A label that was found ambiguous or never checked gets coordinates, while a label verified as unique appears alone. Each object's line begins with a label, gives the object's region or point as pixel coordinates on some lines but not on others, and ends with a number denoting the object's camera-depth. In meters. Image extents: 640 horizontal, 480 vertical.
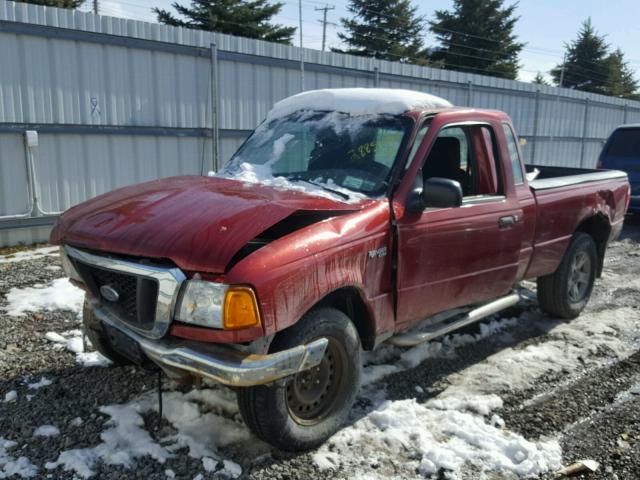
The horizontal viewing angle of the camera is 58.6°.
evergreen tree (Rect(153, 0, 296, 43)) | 32.00
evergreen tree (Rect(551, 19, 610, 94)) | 52.28
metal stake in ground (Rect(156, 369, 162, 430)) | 3.27
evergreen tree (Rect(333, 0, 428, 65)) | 41.72
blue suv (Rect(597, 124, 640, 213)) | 10.83
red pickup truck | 2.79
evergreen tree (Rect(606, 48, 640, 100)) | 52.06
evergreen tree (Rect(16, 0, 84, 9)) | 26.23
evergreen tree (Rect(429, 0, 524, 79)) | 42.94
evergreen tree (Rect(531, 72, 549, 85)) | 53.09
